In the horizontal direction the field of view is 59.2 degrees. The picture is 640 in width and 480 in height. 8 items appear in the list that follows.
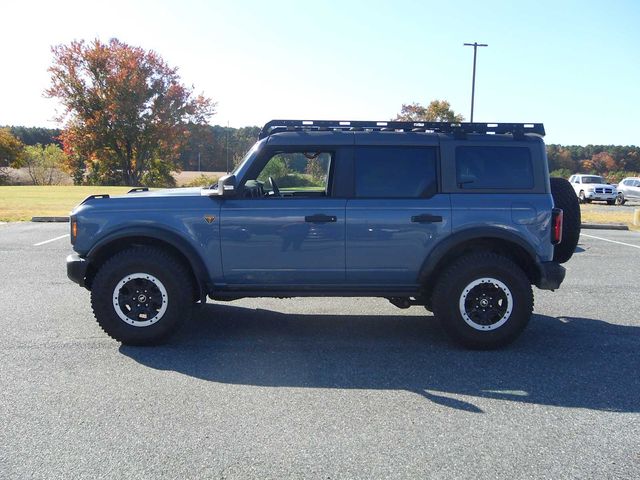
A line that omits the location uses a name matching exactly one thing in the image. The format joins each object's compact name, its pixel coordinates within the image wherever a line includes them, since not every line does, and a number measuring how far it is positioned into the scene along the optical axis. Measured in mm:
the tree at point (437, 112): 36094
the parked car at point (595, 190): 31359
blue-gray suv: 5117
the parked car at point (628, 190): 31516
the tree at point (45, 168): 52094
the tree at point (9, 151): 53594
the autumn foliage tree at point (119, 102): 40312
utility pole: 29016
